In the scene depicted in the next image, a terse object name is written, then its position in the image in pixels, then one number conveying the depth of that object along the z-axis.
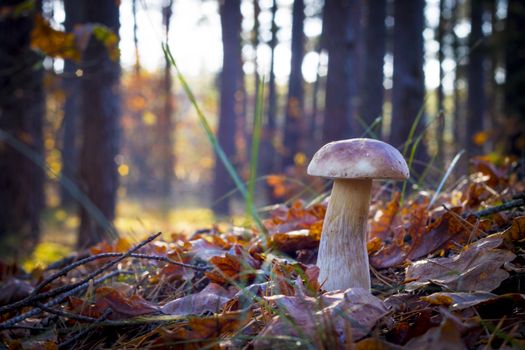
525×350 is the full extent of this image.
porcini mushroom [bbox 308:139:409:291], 0.56
